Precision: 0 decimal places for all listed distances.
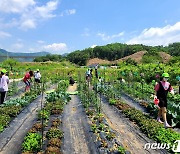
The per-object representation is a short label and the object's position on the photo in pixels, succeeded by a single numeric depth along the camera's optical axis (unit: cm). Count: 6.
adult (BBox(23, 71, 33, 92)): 771
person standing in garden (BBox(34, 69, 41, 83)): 879
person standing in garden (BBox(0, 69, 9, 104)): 506
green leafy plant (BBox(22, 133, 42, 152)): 306
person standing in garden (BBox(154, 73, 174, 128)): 410
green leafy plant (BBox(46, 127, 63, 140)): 343
